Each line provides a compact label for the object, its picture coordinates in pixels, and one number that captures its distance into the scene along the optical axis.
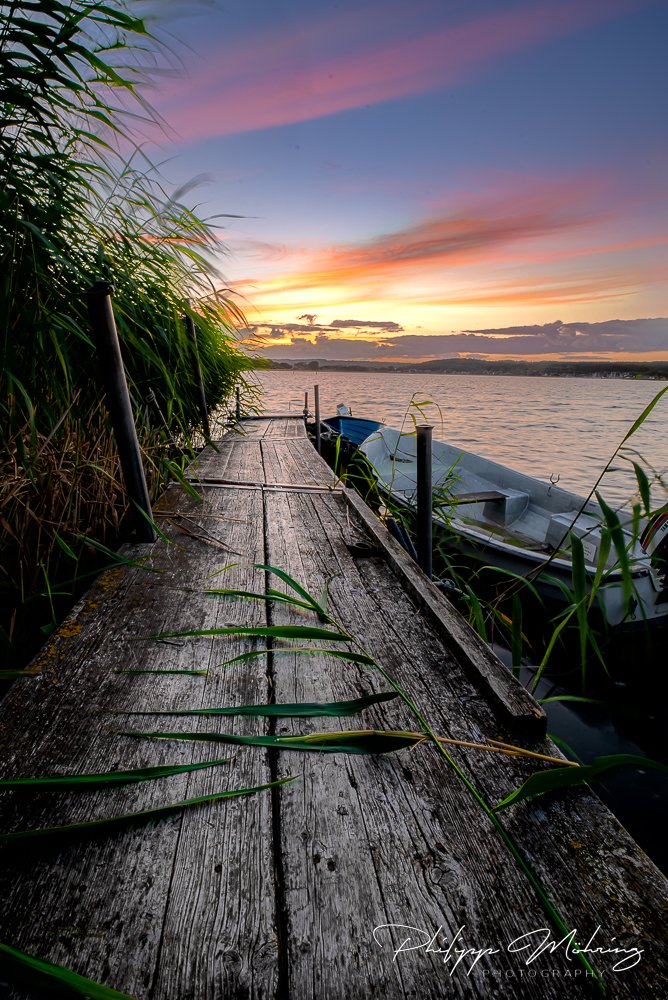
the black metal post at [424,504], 2.86
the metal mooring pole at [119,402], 1.97
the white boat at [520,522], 3.96
